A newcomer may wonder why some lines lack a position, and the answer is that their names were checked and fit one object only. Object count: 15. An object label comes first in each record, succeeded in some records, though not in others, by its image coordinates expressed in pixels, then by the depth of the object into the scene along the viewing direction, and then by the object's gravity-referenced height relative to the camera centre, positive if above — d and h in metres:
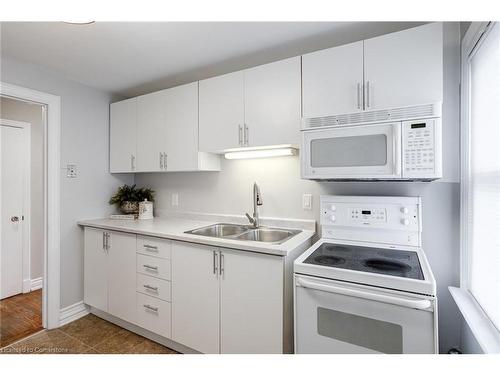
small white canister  2.55 -0.25
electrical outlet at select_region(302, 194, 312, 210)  1.93 -0.12
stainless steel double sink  1.94 -0.37
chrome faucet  2.04 -0.15
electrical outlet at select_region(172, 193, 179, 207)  2.62 -0.14
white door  2.75 -0.25
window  1.08 +0.07
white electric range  1.06 -0.46
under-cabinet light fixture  1.92 +0.26
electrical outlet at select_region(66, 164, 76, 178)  2.30 +0.14
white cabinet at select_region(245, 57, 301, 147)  1.68 +0.58
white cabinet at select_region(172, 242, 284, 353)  1.42 -0.71
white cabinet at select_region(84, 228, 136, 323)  2.05 -0.75
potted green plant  2.60 -0.13
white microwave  1.27 +0.20
